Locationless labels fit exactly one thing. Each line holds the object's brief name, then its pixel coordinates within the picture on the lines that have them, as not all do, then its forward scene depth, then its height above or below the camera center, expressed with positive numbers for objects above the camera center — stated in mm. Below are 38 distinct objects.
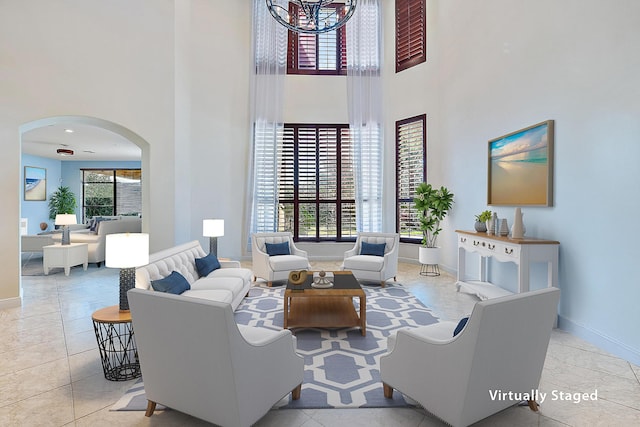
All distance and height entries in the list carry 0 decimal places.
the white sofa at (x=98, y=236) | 7051 -633
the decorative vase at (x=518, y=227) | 3994 -214
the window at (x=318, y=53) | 7902 +3685
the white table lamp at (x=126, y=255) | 2793 -408
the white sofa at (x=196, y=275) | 3453 -878
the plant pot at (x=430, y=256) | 6207 -881
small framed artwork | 10812 +786
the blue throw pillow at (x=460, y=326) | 2000 -708
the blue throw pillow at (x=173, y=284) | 3246 -778
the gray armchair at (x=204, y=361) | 1757 -870
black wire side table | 2650 -1334
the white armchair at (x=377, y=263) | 5461 -904
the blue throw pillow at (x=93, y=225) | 8055 -440
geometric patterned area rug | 2346 -1343
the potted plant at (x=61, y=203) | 11664 +141
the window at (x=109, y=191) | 12547 +607
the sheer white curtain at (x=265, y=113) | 7664 +2178
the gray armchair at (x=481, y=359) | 1763 -862
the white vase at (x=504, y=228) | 4270 -243
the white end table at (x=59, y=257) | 6316 -953
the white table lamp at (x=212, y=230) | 5406 -364
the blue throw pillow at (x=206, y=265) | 4559 -799
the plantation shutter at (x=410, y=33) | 7176 +3888
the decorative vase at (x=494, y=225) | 4522 -218
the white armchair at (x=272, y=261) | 5480 -877
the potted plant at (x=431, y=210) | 6211 -27
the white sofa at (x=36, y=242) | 7594 -804
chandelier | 3939 +2370
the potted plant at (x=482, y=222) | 4660 -191
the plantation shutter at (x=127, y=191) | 12633 +617
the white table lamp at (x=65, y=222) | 6410 -292
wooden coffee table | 3529 -1197
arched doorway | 4656 +1169
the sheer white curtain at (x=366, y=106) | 7762 +2384
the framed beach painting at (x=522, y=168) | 3871 +538
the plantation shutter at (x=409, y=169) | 7297 +880
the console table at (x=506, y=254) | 3672 -536
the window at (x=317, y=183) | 7934 +593
